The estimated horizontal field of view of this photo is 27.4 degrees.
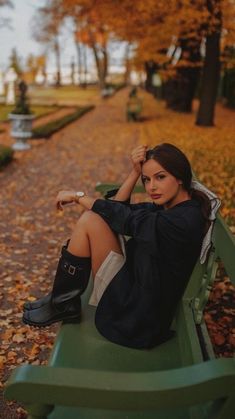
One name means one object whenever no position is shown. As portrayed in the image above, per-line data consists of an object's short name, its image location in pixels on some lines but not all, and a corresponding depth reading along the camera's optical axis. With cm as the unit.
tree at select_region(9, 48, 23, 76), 5255
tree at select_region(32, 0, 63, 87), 2794
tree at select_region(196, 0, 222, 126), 1585
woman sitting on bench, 241
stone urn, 1312
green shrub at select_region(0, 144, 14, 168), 1050
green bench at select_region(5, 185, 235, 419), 144
